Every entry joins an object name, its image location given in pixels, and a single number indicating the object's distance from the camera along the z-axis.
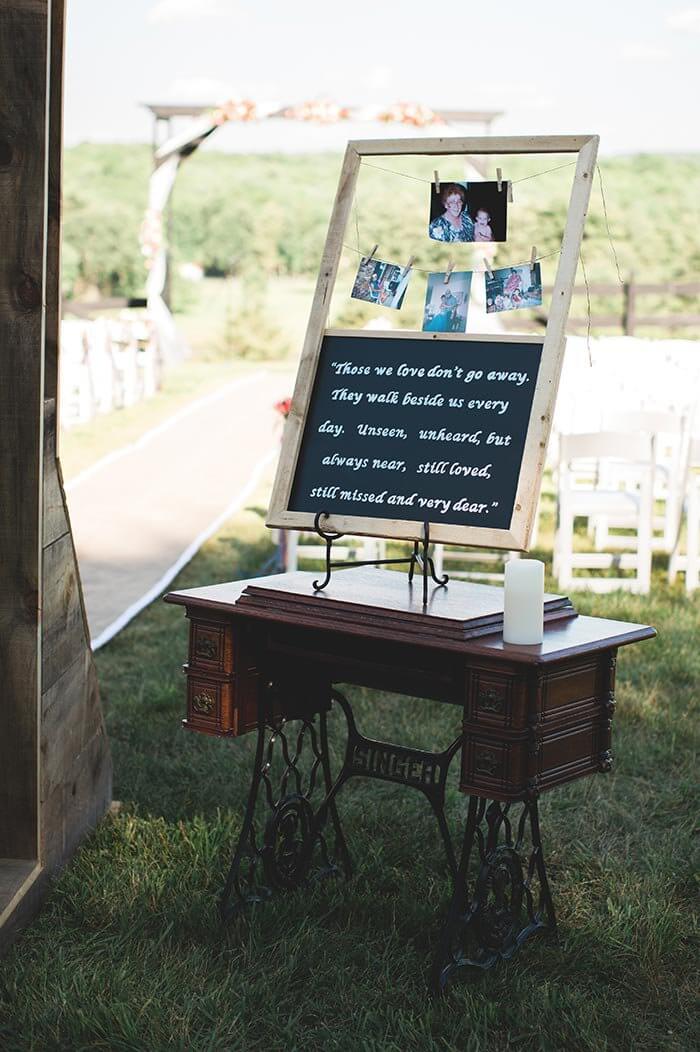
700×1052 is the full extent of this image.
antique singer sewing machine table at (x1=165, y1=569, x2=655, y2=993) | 2.62
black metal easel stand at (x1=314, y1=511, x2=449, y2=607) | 2.77
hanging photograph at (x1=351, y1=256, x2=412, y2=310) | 2.94
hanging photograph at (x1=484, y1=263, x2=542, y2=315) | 2.81
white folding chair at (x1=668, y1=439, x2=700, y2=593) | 7.23
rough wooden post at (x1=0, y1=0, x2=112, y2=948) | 2.95
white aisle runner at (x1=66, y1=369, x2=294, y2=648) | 7.14
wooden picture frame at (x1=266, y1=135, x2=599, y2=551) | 2.71
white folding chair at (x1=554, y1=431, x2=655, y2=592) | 7.09
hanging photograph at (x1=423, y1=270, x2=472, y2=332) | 2.93
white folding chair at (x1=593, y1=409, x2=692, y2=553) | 7.73
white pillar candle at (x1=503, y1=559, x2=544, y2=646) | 2.63
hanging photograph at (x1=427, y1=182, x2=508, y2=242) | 2.88
